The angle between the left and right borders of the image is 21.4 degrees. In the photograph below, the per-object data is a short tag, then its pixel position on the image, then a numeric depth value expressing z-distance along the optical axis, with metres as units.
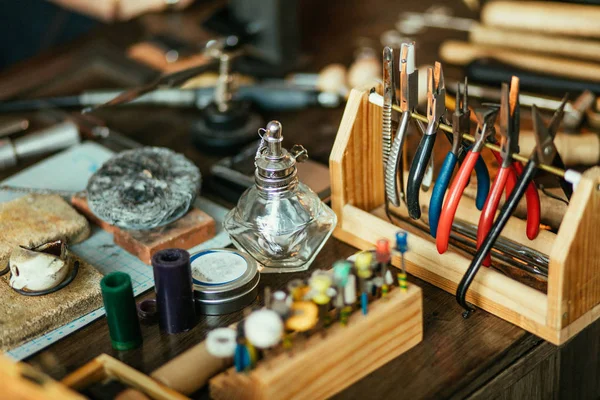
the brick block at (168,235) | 1.22
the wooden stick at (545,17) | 1.49
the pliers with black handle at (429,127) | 1.15
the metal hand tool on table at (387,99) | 1.17
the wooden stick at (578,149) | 1.33
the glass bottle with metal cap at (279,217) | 1.16
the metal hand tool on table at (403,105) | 1.16
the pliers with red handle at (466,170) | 1.13
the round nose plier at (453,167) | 1.14
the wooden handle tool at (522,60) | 1.46
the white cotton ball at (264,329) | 1.04
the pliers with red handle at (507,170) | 1.11
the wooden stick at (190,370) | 1.07
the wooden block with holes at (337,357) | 1.05
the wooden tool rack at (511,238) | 1.09
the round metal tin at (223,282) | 1.15
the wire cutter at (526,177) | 1.09
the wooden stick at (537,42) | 1.49
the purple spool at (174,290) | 1.10
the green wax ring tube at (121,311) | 1.10
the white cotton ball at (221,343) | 1.06
